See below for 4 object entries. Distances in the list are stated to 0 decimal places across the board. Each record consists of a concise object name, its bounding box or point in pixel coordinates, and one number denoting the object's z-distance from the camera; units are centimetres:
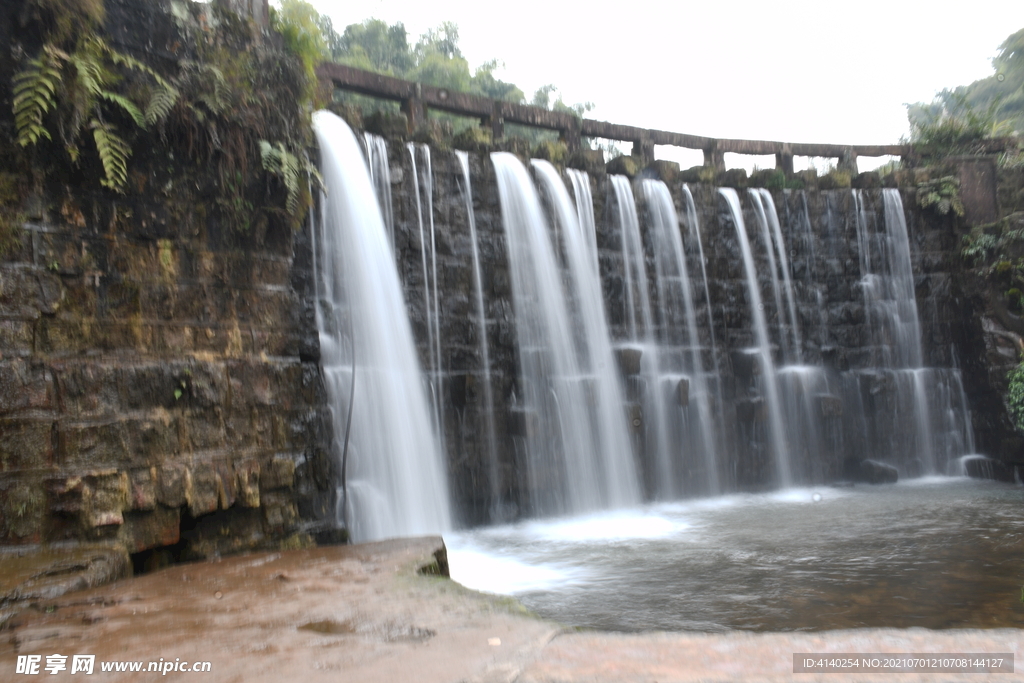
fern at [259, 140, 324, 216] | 664
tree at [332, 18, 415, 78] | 3353
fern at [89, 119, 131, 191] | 546
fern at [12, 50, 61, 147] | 507
